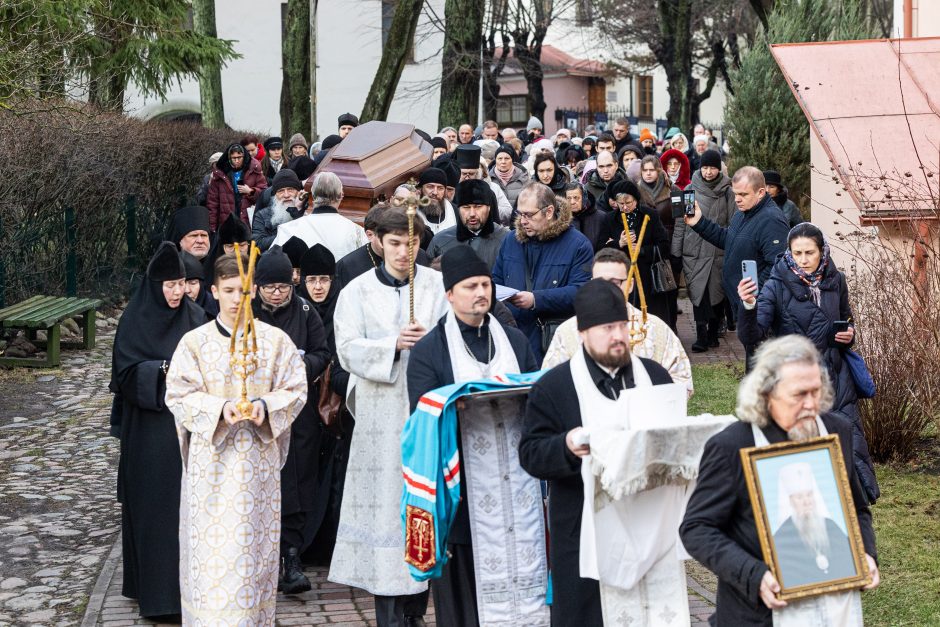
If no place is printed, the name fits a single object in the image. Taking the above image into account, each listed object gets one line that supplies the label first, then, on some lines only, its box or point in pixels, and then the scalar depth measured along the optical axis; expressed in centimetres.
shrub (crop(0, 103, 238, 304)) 1505
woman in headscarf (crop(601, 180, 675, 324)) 1175
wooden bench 1395
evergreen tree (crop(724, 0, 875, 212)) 1755
